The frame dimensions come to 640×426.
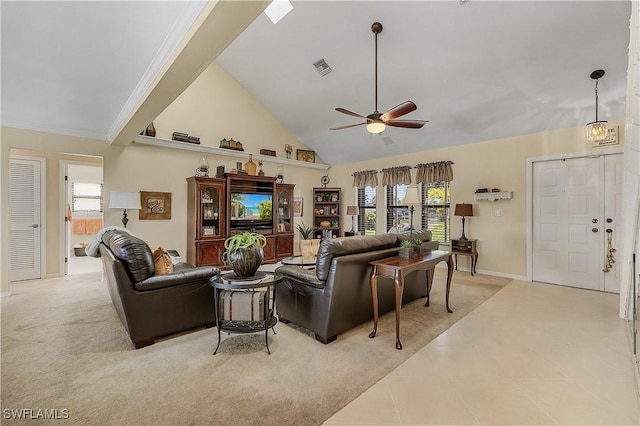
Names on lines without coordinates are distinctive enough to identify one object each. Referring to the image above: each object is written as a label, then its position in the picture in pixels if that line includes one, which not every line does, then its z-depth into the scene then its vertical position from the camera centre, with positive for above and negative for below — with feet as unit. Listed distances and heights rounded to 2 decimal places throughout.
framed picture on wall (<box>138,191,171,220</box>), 17.15 +0.33
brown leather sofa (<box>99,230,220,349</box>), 8.08 -2.53
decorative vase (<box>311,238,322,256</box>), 14.80 -1.80
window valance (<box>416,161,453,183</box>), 19.15 +2.86
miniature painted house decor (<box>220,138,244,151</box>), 19.92 +4.87
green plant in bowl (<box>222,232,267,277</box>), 8.74 -1.34
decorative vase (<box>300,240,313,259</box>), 14.44 -1.95
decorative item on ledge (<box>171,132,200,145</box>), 17.90 +4.79
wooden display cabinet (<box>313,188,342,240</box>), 25.43 +0.18
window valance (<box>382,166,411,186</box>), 21.13 +2.84
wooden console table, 8.32 -1.79
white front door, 13.98 -0.43
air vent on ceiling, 16.01 +8.46
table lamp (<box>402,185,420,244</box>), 11.39 +0.67
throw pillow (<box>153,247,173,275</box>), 9.37 -1.73
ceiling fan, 10.66 +3.86
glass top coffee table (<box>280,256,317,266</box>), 12.57 -2.31
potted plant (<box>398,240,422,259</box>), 9.73 -1.35
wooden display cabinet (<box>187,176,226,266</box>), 17.57 -0.57
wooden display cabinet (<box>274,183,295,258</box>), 21.57 -0.59
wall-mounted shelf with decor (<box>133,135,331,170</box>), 16.78 +4.22
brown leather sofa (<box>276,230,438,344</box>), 8.46 -2.51
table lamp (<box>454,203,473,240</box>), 17.56 +0.16
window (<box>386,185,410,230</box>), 21.99 +0.26
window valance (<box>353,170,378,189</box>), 23.22 +2.85
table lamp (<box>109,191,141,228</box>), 15.08 +0.60
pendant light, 11.37 +3.42
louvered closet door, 15.57 -0.54
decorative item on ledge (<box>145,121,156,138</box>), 16.95 +4.85
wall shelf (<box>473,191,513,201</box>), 16.78 +1.07
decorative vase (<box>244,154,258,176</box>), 20.10 +3.20
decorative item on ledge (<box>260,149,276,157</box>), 22.08 +4.73
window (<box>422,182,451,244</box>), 19.84 +0.25
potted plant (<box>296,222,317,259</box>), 23.66 -1.59
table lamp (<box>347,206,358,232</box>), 23.43 +0.13
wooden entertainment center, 17.74 -0.11
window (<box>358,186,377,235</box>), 24.07 +0.10
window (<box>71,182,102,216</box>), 24.94 +1.15
